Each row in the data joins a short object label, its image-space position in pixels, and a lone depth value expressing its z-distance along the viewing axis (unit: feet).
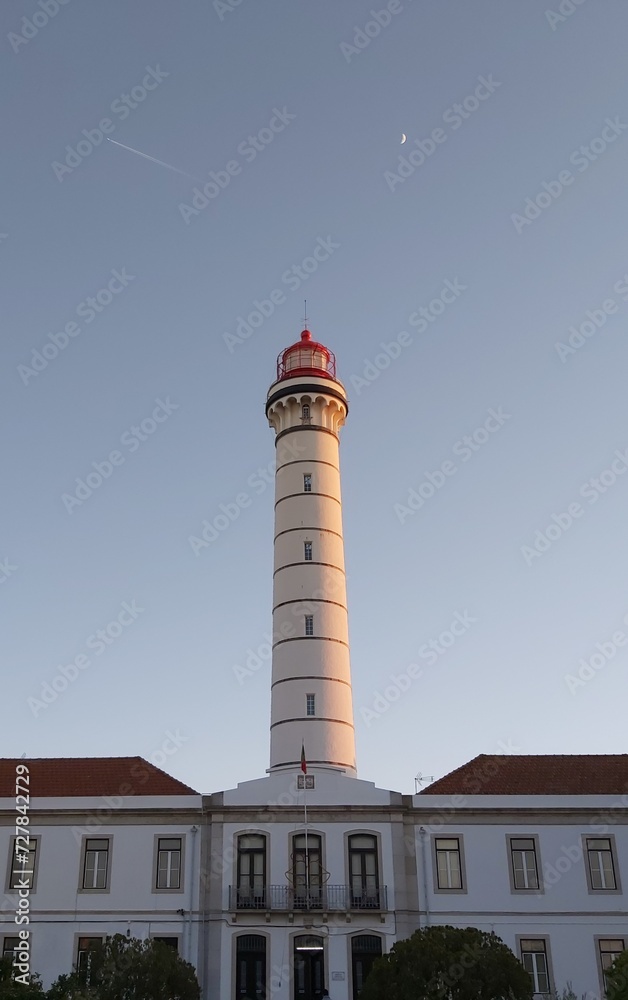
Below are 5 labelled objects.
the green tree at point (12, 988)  59.93
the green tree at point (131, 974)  67.00
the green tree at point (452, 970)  63.72
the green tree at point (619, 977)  56.24
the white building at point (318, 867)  84.58
